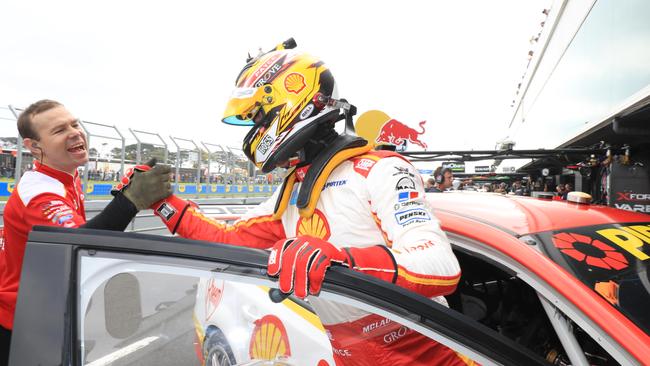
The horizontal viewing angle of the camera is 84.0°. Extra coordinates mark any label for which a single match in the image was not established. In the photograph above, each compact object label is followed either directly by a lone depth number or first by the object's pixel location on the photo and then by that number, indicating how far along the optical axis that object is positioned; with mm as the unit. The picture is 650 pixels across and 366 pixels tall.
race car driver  873
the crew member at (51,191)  1448
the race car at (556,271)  970
